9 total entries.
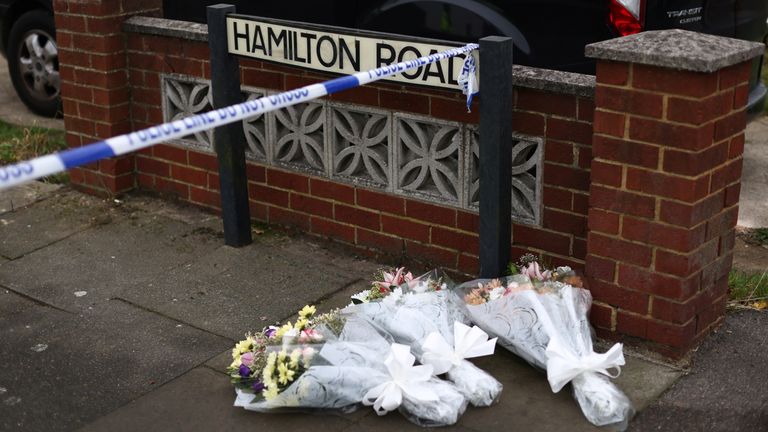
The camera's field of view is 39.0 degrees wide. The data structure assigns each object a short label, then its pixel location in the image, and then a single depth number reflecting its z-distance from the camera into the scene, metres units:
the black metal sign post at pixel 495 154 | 4.38
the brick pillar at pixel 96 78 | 6.07
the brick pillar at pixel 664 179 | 3.90
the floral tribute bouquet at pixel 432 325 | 3.97
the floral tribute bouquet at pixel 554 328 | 3.85
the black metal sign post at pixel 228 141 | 5.21
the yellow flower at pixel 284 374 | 3.84
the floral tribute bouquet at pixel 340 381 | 3.81
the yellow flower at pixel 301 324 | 4.17
